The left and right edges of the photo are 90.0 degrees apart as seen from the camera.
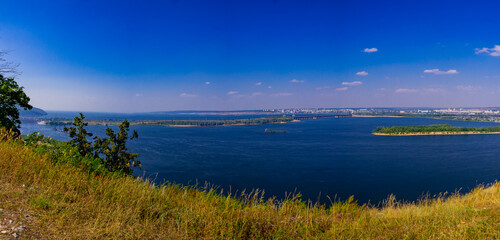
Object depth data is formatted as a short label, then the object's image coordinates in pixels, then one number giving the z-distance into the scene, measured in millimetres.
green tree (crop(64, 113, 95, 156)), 13109
